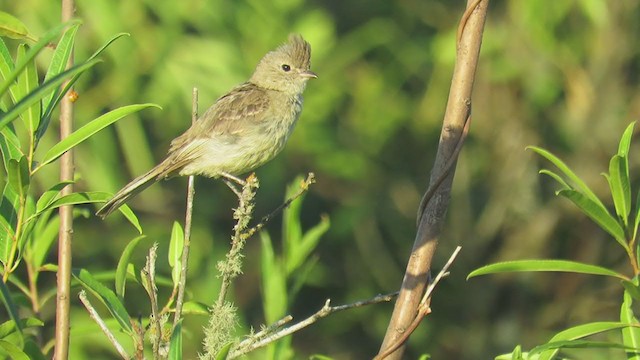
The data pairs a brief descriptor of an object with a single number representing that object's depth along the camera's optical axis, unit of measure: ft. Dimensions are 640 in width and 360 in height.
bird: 32.17
